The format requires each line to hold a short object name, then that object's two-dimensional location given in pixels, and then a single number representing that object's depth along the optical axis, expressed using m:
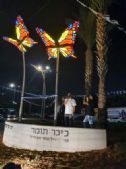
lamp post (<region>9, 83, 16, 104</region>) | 19.12
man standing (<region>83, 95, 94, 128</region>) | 6.73
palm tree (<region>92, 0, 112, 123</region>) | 8.01
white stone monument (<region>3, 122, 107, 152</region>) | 5.83
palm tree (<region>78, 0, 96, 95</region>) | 9.77
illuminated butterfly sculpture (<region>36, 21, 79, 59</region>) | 6.85
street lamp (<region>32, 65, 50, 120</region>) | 10.75
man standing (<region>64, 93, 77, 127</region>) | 6.76
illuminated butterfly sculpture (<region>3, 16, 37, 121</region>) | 7.48
